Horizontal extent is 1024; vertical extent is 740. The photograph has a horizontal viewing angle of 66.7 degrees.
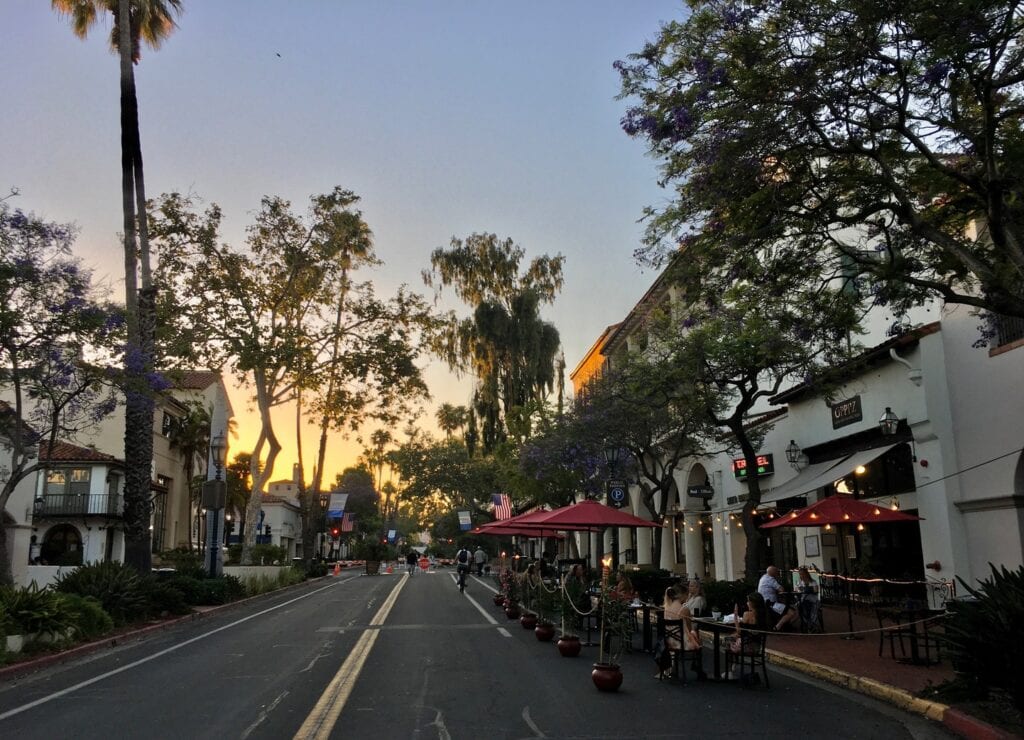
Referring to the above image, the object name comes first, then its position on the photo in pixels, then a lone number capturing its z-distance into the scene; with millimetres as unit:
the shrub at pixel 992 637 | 7289
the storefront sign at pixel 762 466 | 24562
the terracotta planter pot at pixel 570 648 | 12727
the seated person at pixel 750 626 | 10352
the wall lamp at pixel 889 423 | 17344
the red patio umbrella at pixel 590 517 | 16500
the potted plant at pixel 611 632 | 9539
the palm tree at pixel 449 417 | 53844
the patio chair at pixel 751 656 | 10109
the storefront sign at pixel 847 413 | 19516
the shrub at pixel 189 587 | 22078
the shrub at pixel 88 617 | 15094
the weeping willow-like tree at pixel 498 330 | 38000
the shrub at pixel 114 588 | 17359
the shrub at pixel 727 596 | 16031
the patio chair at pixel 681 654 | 10438
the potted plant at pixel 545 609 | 15047
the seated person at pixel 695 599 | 11836
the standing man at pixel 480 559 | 49938
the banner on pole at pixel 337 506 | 56562
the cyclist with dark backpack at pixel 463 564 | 34500
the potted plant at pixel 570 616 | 12750
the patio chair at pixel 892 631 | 11031
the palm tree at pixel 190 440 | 50656
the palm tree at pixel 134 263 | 20047
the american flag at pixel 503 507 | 38500
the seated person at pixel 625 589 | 13359
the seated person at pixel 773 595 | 14523
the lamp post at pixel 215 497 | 28203
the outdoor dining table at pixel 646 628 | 12906
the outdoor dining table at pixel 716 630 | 10391
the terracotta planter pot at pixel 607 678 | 9508
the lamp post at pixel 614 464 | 21703
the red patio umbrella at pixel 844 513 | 14555
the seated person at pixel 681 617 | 10633
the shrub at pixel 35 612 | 13359
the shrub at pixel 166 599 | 19344
